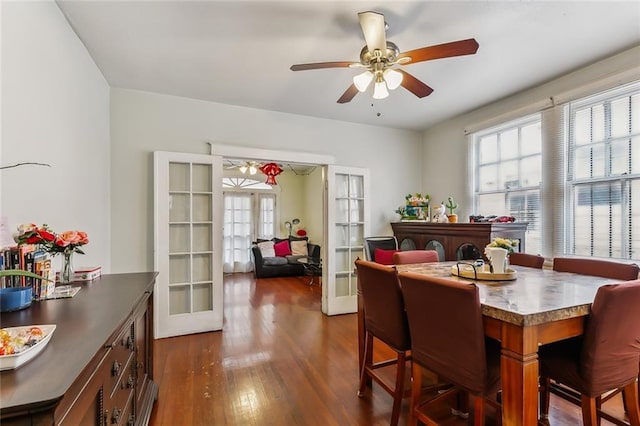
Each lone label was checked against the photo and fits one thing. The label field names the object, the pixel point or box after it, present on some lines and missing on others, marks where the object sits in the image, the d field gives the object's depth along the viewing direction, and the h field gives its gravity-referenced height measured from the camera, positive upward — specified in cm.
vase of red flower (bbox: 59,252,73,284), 170 -33
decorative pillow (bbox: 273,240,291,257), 705 -86
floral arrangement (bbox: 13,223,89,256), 144 -14
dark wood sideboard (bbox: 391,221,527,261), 318 -28
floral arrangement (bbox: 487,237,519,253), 193 -21
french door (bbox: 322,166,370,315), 411 -27
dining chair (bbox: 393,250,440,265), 257 -40
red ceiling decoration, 532 +81
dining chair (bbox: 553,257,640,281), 191 -39
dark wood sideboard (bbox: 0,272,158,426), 66 -42
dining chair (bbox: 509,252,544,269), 241 -40
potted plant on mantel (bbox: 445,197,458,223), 383 +6
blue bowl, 115 -35
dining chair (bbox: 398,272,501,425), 131 -61
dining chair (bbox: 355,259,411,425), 176 -64
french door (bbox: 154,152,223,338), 328 -35
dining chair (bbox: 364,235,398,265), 398 -50
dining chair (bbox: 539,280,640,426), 128 -66
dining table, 119 -49
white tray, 74 -38
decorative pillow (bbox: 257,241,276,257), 678 -83
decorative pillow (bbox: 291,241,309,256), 725 -88
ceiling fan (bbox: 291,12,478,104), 179 +103
